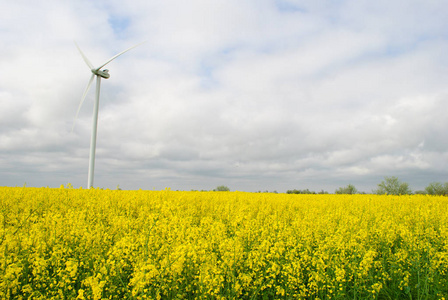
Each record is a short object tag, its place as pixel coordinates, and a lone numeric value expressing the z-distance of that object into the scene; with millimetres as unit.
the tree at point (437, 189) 47738
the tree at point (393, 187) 49688
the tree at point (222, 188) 45122
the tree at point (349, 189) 54906
